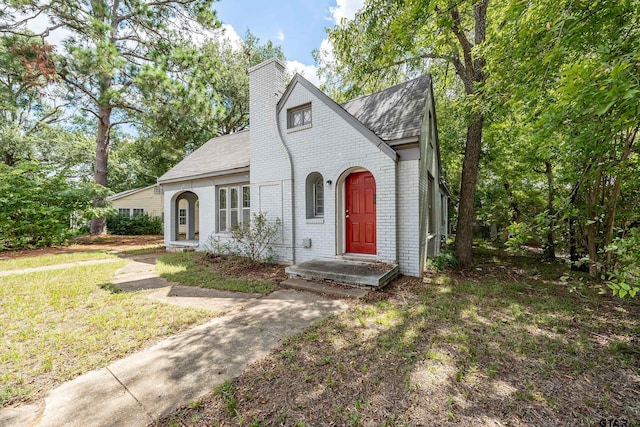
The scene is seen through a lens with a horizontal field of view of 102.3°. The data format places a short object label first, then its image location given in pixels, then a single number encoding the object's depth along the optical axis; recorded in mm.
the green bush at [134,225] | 19203
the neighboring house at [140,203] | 21016
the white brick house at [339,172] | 6309
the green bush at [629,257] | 2488
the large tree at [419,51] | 5634
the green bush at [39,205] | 10430
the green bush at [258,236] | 7741
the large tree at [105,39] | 11188
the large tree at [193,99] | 12953
